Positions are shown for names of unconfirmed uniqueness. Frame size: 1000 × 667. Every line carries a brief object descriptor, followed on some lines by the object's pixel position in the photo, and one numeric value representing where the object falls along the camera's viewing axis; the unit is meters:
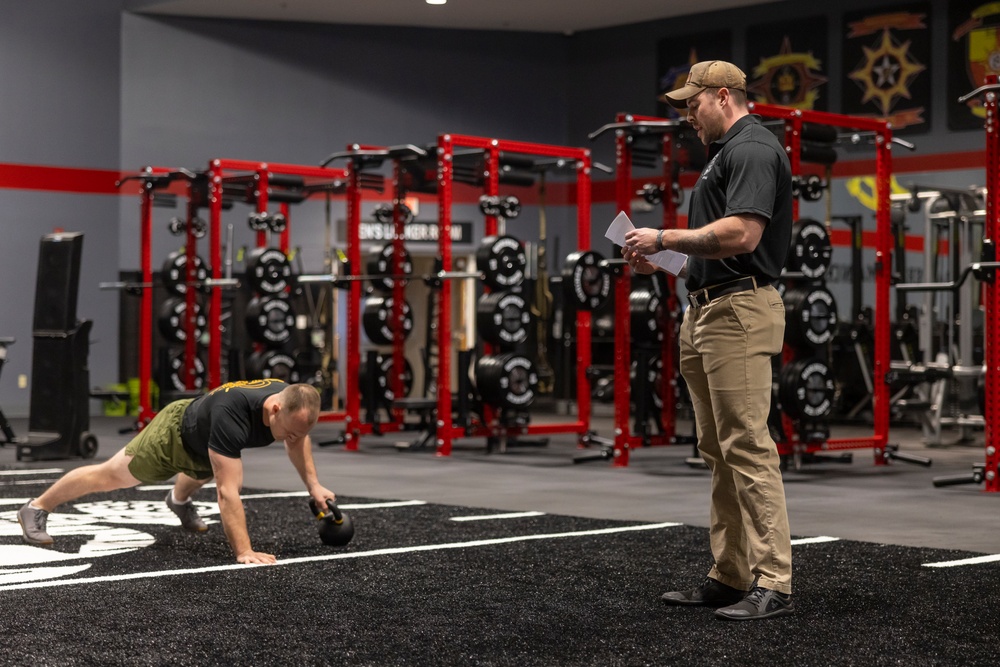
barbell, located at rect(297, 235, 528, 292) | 10.53
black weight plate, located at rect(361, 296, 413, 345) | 11.67
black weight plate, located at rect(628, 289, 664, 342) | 10.06
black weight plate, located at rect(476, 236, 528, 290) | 10.53
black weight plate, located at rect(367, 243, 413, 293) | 11.41
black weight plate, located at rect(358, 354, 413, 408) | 11.77
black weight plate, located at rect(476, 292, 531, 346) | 10.52
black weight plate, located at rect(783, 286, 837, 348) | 9.14
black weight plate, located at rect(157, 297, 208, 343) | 13.19
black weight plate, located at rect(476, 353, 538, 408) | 10.52
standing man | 3.98
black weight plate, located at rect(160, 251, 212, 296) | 12.65
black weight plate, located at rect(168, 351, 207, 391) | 13.07
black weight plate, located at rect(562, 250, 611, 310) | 10.26
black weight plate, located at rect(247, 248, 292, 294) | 12.01
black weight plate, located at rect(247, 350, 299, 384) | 12.23
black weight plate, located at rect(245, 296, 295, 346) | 12.14
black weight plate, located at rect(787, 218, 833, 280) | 9.12
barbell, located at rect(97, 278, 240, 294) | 11.74
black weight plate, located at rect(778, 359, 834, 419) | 9.14
